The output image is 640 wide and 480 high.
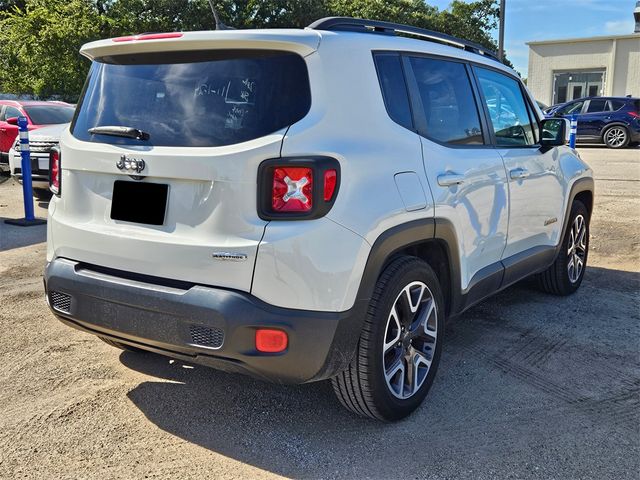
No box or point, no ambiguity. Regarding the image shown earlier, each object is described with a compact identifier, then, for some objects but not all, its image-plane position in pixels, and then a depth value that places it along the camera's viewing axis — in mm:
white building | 31094
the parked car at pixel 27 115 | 11195
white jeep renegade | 2531
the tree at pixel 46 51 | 22438
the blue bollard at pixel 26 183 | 7875
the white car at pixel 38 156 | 9219
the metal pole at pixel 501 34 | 19500
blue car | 19219
